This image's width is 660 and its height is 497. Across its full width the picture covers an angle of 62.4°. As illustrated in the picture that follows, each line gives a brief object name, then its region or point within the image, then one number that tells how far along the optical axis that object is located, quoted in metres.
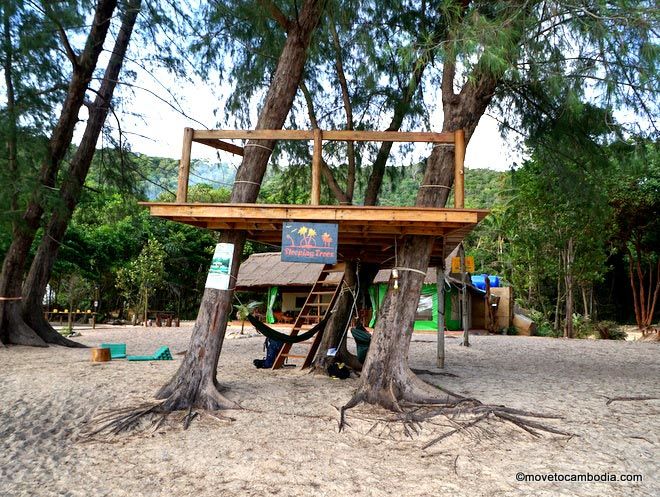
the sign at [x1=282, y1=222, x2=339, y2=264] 4.76
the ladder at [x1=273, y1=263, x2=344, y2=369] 7.01
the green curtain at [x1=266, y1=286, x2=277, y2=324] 18.97
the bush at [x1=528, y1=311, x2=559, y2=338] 16.74
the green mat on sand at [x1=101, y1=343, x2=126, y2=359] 8.23
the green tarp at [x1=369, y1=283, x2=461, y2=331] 15.84
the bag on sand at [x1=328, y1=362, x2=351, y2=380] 6.45
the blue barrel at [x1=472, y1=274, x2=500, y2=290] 17.83
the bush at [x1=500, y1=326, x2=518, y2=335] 16.80
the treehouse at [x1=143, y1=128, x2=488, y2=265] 4.60
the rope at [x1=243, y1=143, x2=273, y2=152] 5.59
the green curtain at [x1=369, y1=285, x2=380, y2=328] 16.36
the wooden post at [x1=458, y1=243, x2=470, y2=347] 10.75
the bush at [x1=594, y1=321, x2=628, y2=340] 15.26
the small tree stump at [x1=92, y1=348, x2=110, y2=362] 7.46
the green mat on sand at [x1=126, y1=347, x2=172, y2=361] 7.90
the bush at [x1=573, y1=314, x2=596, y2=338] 15.73
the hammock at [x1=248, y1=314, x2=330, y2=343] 6.11
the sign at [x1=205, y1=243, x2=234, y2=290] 5.29
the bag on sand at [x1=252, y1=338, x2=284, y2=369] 7.36
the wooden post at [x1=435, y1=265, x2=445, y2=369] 7.52
